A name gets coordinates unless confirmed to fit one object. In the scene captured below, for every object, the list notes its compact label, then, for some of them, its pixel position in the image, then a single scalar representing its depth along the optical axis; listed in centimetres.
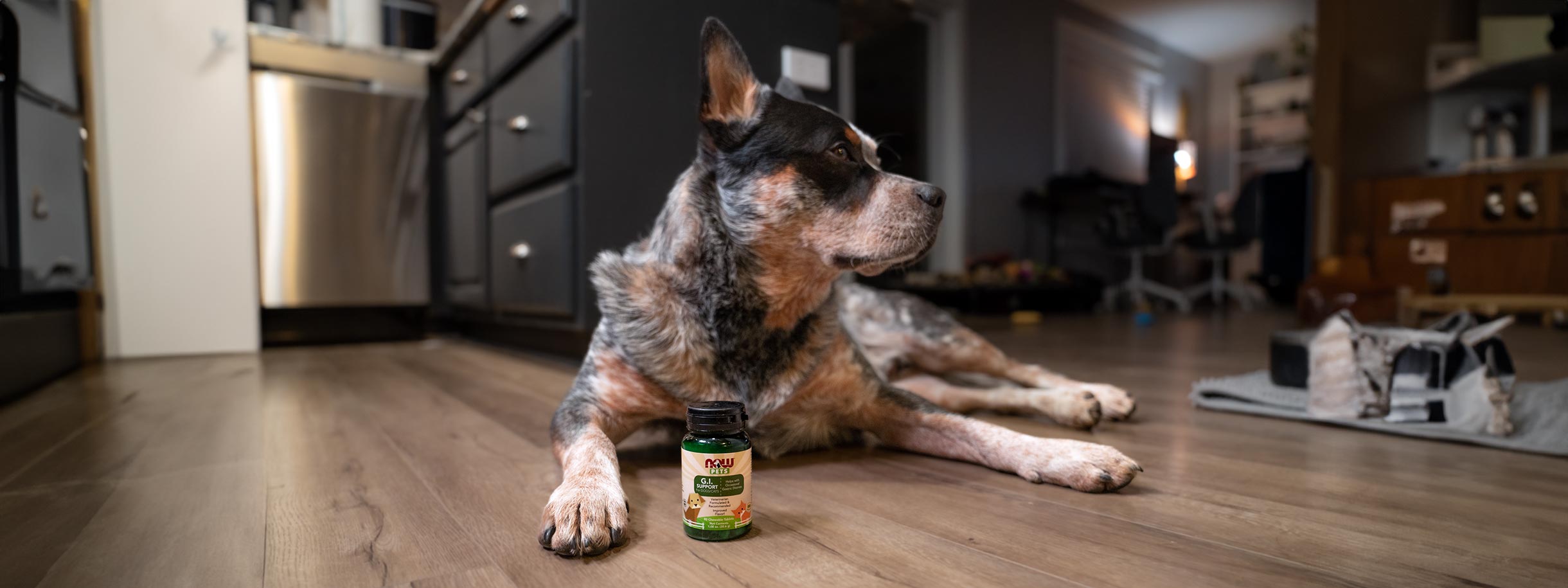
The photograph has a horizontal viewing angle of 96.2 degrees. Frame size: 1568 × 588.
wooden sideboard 430
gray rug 133
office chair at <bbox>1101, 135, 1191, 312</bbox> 696
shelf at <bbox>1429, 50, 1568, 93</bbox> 456
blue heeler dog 114
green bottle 82
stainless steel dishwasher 331
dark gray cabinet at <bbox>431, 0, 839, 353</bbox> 223
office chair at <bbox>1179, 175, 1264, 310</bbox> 717
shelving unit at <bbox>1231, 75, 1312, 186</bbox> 966
